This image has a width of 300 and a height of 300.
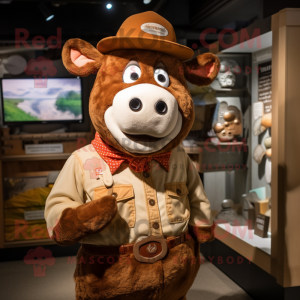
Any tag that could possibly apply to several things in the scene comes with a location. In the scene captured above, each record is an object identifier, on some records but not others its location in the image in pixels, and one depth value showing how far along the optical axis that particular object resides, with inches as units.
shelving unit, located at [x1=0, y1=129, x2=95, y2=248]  126.6
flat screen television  126.3
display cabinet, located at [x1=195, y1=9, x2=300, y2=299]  79.7
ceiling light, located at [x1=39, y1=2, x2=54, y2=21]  116.6
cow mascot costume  53.5
